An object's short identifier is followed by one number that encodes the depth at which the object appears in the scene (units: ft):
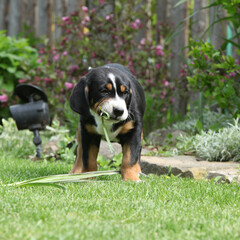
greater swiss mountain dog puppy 23.65
